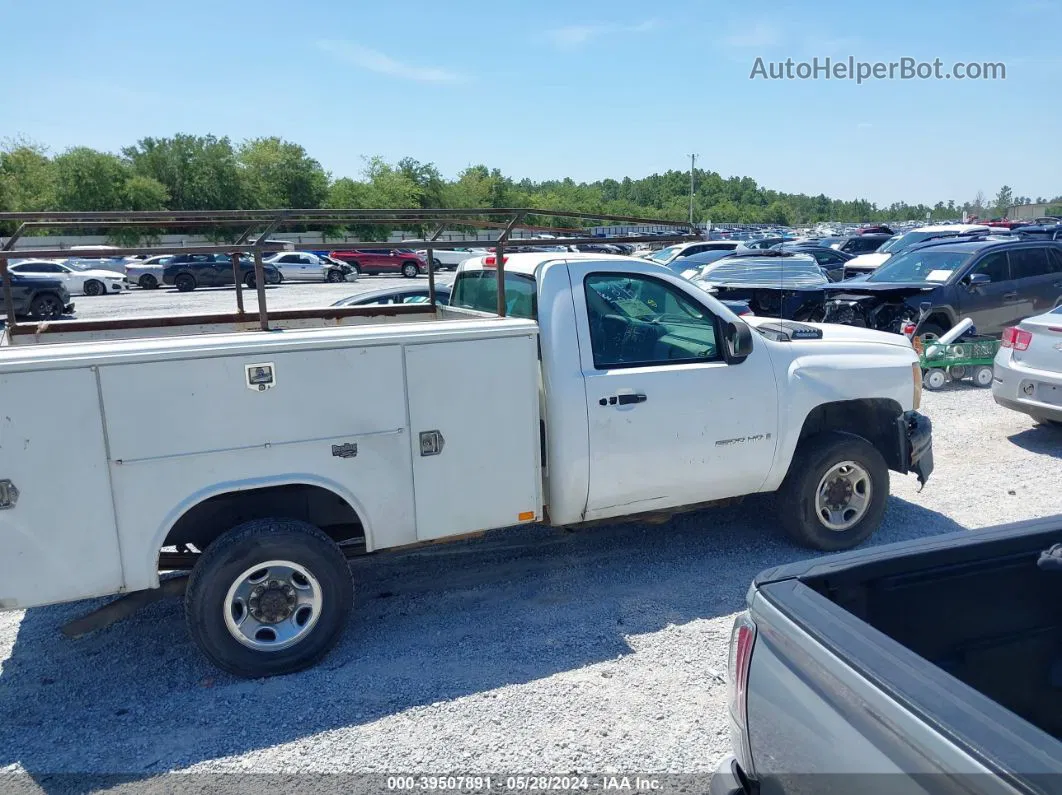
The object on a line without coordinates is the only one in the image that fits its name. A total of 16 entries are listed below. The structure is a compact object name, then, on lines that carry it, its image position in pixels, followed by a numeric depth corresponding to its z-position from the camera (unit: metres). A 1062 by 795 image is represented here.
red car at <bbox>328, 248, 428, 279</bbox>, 42.59
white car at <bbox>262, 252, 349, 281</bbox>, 37.69
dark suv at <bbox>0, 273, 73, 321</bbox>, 22.89
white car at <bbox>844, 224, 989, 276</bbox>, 18.16
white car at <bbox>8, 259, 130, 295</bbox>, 32.74
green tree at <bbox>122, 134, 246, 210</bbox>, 64.44
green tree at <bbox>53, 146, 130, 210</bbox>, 57.41
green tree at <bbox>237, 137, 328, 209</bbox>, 67.56
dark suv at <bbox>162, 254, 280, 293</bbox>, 35.34
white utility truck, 3.79
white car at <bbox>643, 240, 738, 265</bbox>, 22.86
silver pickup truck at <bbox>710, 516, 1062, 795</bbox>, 1.53
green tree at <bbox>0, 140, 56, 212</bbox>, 55.97
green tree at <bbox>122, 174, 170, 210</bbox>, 58.44
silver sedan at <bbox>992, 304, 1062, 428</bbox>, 7.61
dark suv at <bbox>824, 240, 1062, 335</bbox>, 11.80
